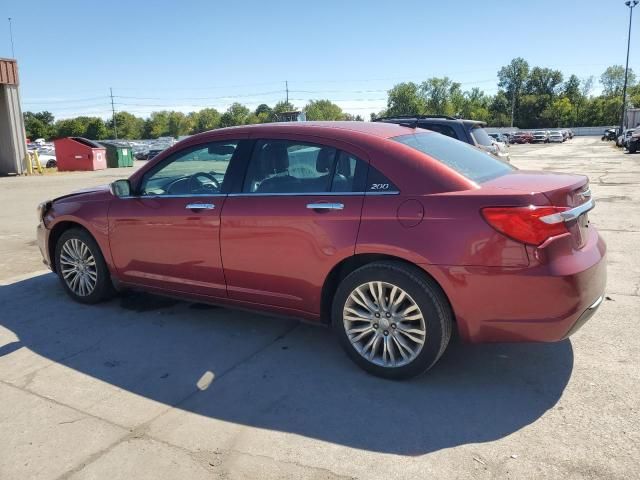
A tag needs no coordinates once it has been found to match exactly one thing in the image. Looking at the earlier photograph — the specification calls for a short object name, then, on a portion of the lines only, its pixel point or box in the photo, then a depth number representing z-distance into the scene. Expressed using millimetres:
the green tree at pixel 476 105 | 119619
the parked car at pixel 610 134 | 65612
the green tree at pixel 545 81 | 130250
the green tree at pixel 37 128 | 105375
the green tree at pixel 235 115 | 125588
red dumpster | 32562
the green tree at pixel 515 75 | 132250
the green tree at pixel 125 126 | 125956
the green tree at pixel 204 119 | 143625
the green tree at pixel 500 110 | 120212
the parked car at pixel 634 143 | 33656
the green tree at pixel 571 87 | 128975
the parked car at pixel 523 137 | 71250
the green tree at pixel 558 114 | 113938
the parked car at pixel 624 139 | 38241
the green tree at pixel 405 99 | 128900
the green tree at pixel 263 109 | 138575
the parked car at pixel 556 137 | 70438
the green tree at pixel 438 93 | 132250
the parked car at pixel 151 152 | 44447
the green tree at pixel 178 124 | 141875
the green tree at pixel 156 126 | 136375
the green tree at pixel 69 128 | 111312
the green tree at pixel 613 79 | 129625
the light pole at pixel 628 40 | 52219
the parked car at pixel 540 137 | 69250
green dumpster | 35969
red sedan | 3129
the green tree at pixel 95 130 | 114438
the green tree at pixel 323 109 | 132225
